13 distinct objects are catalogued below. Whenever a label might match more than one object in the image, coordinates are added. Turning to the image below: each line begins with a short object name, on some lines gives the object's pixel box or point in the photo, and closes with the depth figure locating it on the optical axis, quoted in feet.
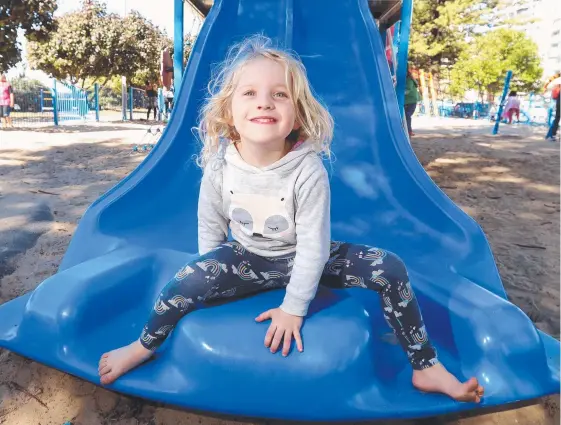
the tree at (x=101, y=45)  54.60
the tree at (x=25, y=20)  30.55
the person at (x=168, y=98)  29.78
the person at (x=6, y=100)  29.35
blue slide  3.70
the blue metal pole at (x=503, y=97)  27.76
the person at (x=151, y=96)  42.80
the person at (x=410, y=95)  20.87
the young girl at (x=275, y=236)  3.83
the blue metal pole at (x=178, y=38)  9.78
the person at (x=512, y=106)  43.39
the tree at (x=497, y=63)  82.94
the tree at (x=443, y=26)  68.80
